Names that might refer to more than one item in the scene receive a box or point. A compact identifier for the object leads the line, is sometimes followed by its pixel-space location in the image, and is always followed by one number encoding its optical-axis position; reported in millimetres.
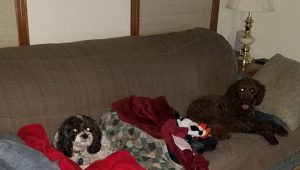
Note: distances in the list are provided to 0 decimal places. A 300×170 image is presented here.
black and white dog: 1495
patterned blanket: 1613
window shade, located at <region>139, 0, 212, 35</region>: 2451
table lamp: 2586
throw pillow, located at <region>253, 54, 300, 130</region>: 2166
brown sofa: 1602
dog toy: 1811
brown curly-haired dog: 2047
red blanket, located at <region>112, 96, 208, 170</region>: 1638
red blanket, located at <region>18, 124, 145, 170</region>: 1397
